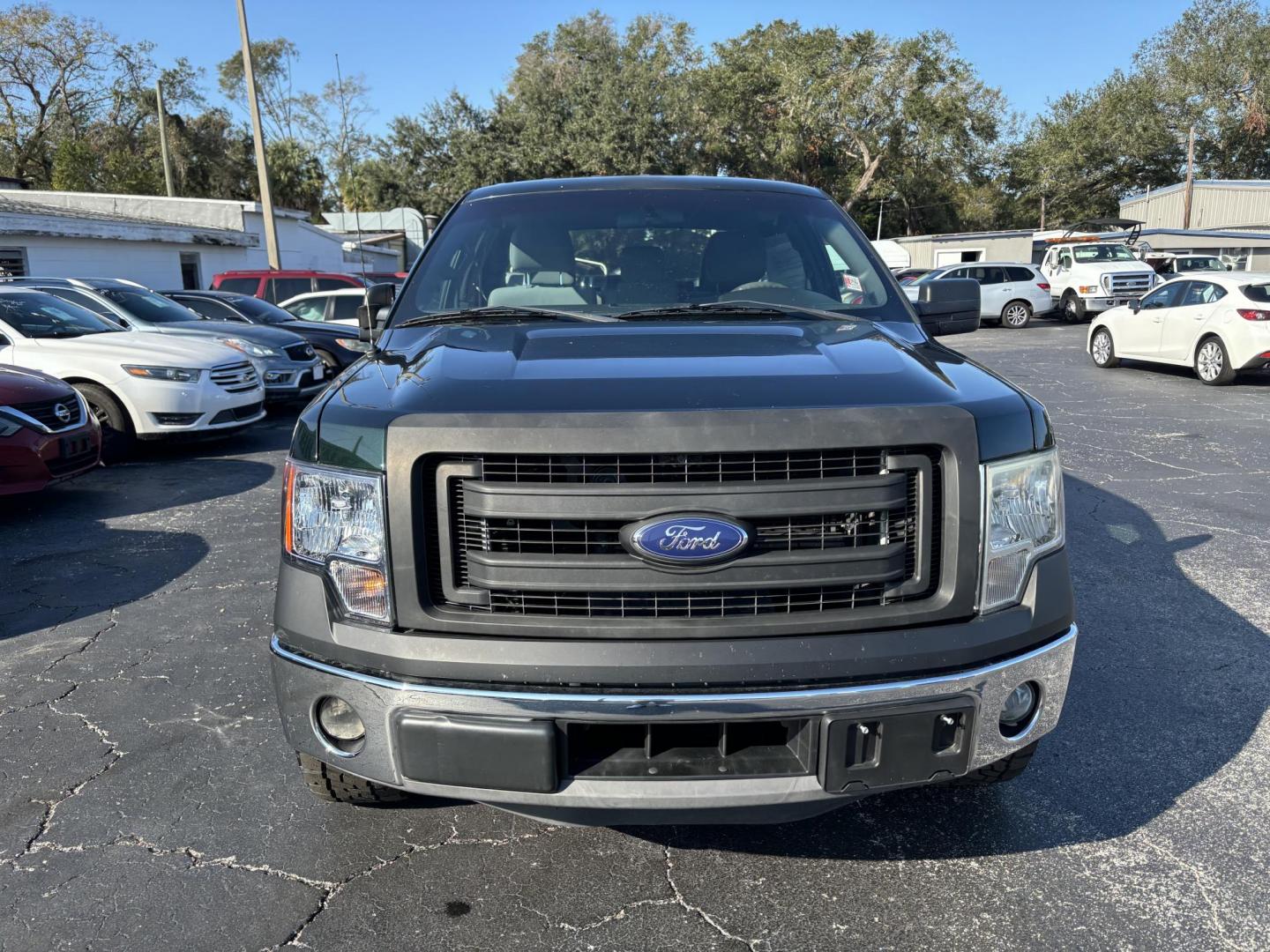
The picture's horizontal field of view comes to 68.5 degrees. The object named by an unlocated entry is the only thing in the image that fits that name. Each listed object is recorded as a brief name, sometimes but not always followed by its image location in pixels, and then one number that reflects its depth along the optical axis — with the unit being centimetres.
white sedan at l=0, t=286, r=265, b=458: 861
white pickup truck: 2423
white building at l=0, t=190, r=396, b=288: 2125
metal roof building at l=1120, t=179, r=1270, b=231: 4331
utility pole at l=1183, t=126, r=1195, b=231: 4238
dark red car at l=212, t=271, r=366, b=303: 1670
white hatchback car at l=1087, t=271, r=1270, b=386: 1233
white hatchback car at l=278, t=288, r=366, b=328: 1513
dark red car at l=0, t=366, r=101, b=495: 639
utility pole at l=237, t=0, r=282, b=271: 2111
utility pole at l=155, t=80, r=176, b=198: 3521
